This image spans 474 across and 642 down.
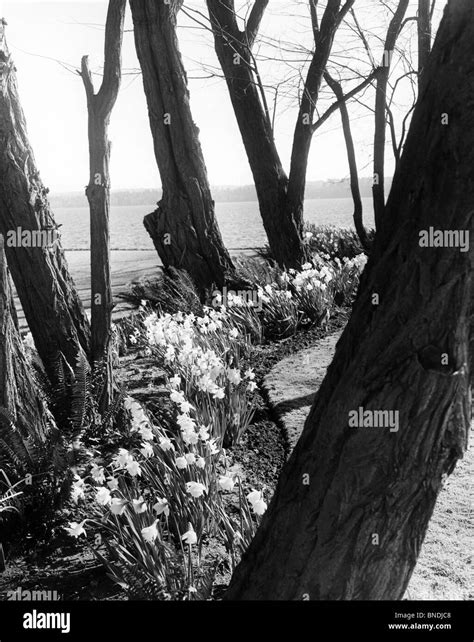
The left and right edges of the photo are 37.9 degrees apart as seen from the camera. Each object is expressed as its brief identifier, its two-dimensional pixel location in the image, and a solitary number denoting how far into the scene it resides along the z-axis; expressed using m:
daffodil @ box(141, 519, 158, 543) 3.16
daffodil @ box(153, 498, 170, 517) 3.34
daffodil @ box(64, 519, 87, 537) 3.32
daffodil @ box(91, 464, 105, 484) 3.52
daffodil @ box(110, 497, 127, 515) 3.25
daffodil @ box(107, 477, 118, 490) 3.46
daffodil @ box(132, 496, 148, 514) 3.29
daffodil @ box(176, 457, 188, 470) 3.46
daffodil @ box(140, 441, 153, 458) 3.70
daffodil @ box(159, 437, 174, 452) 3.80
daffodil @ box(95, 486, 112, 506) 3.35
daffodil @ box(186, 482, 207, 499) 3.39
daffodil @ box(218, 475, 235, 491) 3.36
